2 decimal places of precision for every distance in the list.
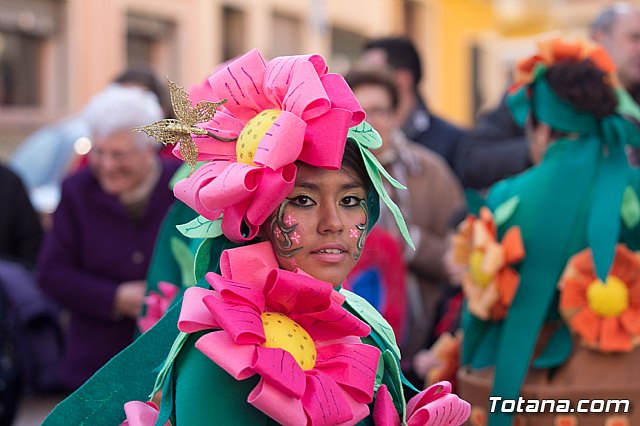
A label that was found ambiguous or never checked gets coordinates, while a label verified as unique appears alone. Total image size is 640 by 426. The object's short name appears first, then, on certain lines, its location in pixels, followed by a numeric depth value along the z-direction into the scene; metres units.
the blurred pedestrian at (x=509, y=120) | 9.10
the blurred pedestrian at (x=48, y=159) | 15.00
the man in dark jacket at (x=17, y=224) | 10.82
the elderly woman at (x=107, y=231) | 8.67
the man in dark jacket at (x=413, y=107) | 11.21
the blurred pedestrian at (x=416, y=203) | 9.39
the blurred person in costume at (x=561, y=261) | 6.65
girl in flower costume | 4.03
